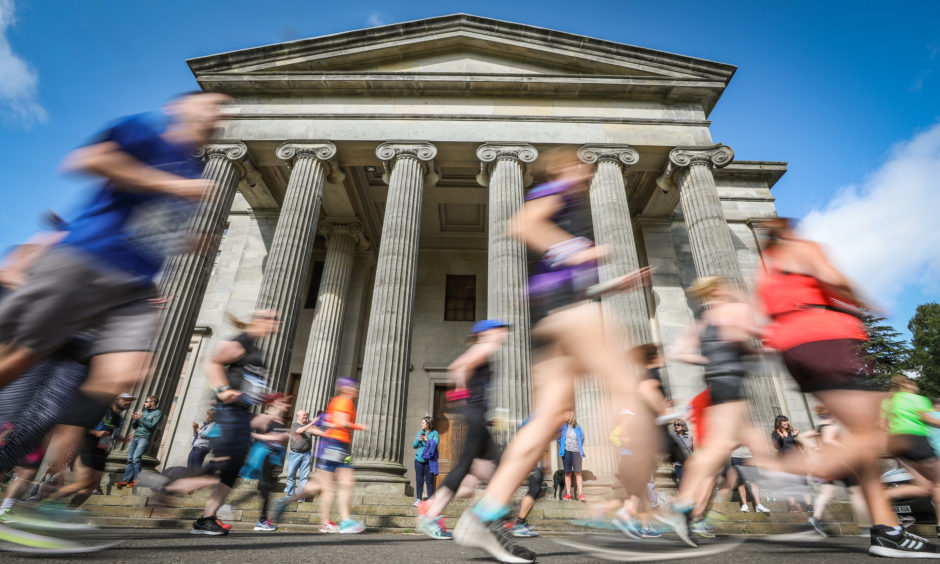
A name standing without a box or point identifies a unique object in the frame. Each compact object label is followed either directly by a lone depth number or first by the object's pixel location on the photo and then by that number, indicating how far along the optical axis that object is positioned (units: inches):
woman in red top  108.8
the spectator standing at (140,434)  353.4
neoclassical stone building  448.1
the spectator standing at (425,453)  380.2
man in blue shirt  87.4
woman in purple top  96.1
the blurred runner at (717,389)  118.3
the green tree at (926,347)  1338.6
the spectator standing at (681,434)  378.0
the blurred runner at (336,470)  229.9
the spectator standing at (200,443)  366.6
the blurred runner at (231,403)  156.0
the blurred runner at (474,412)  160.7
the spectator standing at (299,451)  335.0
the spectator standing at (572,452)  380.2
